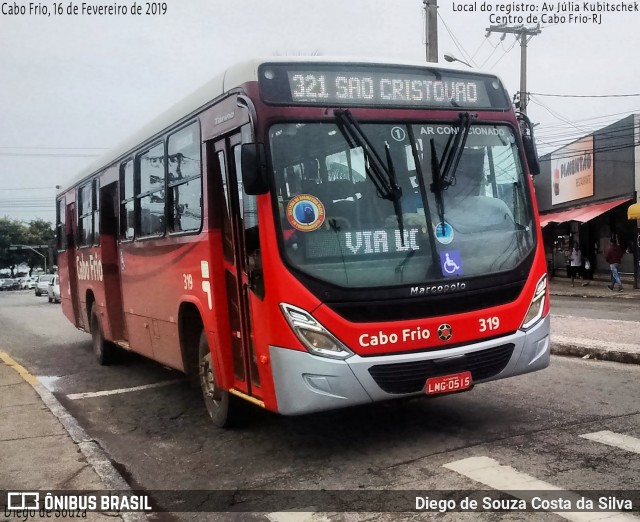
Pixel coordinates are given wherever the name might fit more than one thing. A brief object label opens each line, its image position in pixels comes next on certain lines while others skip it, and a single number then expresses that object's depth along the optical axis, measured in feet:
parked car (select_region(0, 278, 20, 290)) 241.96
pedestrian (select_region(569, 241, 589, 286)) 83.30
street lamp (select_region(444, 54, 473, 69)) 59.52
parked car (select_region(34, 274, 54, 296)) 157.69
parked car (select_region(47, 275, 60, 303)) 115.44
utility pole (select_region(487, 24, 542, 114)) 91.35
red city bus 16.24
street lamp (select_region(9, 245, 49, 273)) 282.30
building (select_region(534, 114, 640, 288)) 75.61
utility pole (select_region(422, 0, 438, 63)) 53.10
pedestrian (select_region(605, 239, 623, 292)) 70.03
